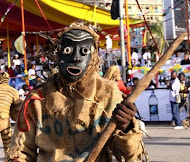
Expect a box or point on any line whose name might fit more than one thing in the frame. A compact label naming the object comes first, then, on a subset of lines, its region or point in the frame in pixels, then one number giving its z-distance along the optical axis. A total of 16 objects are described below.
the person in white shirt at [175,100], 13.16
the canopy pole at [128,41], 15.36
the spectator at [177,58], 16.03
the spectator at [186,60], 15.10
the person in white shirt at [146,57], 19.39
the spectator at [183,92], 13.77
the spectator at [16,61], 19.78
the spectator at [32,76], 16.61
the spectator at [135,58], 19.59
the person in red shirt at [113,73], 7.78
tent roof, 17.88
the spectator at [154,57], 19.39
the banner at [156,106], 14.17
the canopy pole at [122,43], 14.23
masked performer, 3.34
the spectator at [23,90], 15.58
